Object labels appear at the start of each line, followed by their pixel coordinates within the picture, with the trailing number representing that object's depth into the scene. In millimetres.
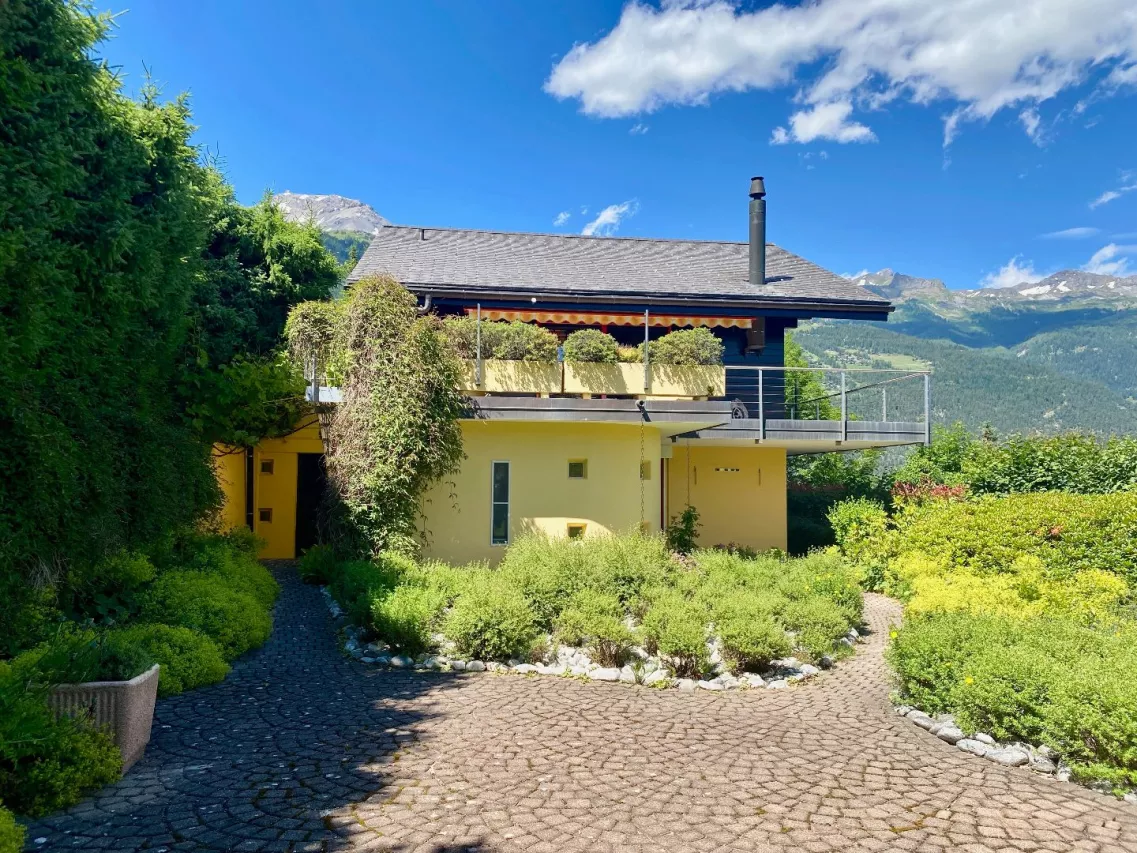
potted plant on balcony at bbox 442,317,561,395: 12656
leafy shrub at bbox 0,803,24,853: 3391
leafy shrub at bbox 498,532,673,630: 9398
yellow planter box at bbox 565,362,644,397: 12961
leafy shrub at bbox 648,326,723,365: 13344
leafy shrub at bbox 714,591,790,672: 8047
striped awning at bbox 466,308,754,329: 17219
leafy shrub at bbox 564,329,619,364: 12977
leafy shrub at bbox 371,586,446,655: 8430
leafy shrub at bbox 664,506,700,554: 15188
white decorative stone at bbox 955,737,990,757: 5848
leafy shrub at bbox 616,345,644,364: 13322
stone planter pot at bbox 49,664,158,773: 4891
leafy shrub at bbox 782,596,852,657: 8656
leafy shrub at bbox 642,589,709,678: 7922
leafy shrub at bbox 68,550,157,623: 8008
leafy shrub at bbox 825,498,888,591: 14578
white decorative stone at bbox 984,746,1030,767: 5613
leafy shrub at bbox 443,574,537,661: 8258
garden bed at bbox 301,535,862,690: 8117
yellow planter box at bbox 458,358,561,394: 12648
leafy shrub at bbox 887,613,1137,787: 5125
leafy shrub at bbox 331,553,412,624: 9328
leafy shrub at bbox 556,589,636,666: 8211
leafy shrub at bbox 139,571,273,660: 8156
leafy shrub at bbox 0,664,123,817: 4191
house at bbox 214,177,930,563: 12867
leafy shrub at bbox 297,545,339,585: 12398
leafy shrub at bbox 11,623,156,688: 4986
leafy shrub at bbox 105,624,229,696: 6816
